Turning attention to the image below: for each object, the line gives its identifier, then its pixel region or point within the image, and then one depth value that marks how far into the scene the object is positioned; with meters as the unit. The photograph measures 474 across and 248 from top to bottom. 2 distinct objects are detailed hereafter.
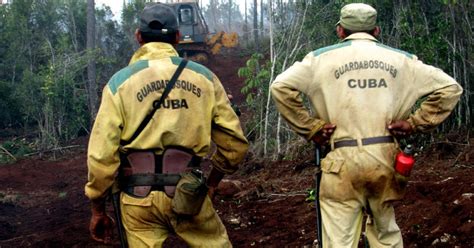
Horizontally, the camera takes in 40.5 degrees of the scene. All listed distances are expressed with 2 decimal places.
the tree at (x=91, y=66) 17.44
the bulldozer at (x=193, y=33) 25.19
